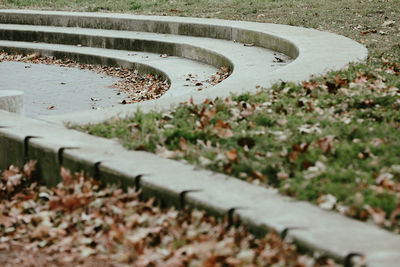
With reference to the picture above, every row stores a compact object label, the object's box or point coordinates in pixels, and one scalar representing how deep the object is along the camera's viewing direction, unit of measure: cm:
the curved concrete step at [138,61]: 1541
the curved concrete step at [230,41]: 1045
